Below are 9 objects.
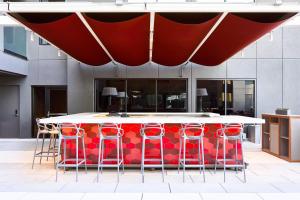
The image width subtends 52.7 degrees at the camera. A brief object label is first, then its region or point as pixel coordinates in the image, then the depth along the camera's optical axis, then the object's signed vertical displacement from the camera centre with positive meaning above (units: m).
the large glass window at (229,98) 10.72 +0.05
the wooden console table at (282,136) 7.27 -0.95
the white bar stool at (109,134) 5.69 -0.71
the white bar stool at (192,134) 5.76 -0.71
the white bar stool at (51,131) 6.83 -0.72
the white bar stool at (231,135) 5.77 -0.71
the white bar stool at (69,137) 5.73 -0.72
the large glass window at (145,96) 10.84 +0.12
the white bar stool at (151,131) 5.61 -0.63
